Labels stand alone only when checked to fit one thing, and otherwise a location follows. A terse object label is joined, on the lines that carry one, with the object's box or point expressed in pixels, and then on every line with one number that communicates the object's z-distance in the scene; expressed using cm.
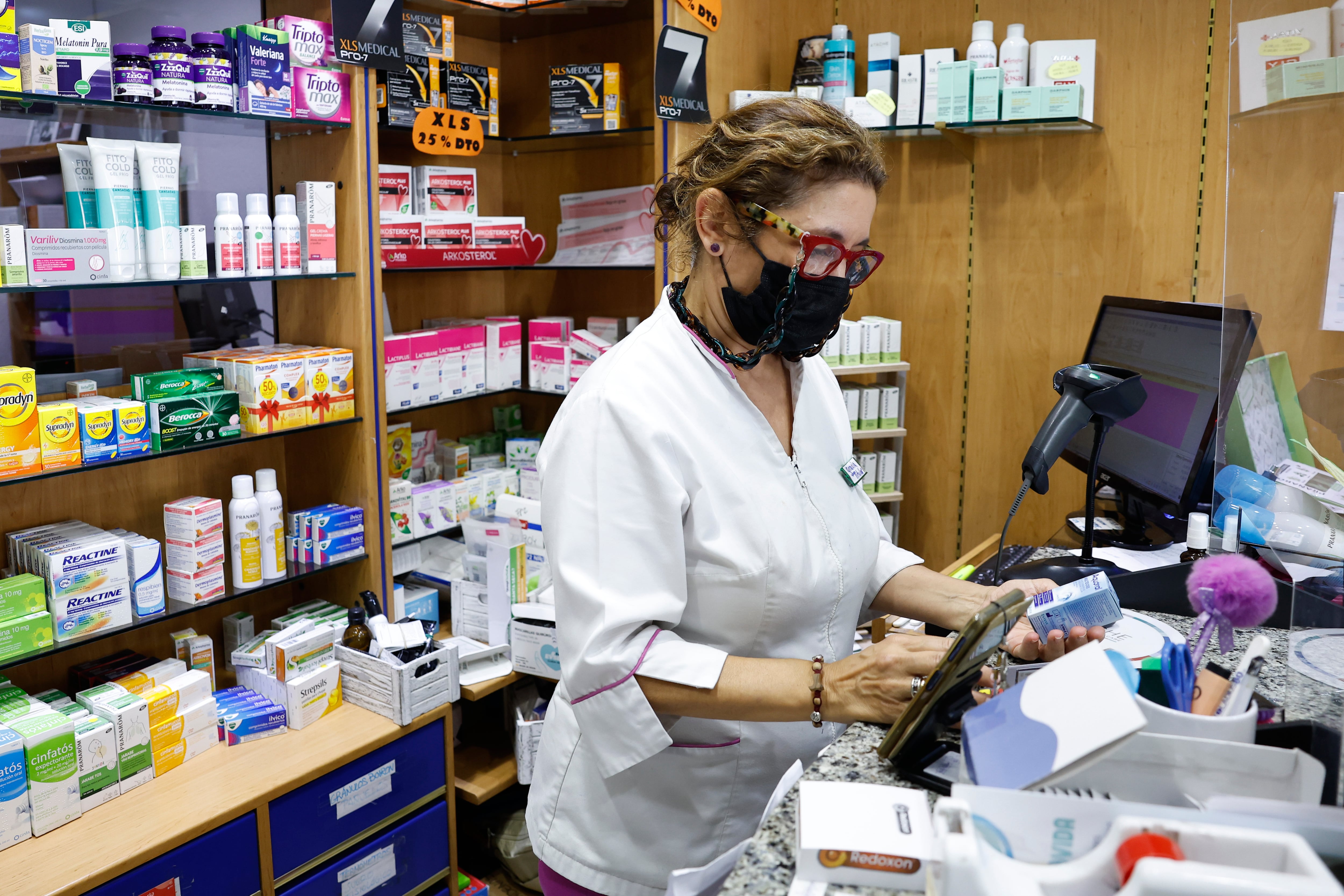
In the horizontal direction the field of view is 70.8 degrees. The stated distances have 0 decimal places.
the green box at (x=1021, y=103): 313
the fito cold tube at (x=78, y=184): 213
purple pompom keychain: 99
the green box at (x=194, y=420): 230
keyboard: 213
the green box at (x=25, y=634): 204
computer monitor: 215
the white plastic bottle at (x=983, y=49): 319
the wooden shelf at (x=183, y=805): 188
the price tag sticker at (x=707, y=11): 320
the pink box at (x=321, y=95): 249
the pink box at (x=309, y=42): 242
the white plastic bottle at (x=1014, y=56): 317
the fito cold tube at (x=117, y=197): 215
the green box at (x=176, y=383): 229
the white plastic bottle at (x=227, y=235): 238
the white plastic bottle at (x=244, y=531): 249
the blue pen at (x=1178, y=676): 97
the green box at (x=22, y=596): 205
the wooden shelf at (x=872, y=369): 339
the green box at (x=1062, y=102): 308
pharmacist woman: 127
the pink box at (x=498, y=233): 324
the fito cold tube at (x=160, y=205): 222
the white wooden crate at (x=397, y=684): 251
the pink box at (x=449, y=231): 306
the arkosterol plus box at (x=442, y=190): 306
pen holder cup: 92
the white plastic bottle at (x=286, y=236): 251
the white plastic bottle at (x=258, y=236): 246
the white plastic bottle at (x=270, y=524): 254
